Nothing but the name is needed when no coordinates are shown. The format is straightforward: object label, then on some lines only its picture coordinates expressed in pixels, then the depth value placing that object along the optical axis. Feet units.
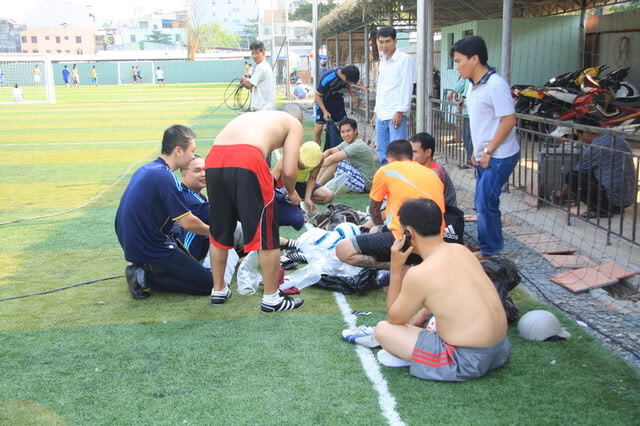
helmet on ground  13.92
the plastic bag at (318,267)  17.97
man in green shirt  29.35
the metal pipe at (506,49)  25.82
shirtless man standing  15.51
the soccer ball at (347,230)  20.16
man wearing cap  20.75
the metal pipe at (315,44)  67.72
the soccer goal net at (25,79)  125.49
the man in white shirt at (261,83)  36.29
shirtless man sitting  11.53
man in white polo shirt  18.11
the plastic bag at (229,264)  18.07
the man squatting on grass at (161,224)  16.71
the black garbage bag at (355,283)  17.34
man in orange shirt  16.17
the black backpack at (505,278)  14.88
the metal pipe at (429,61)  28.91
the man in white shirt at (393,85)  26.99
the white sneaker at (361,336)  13.88
